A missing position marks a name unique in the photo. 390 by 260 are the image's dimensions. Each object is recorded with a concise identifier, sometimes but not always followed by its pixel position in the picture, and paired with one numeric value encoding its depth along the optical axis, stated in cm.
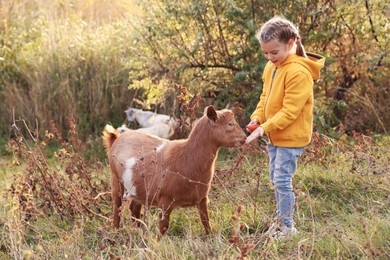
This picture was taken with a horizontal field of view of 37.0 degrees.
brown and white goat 439
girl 419
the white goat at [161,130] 807
